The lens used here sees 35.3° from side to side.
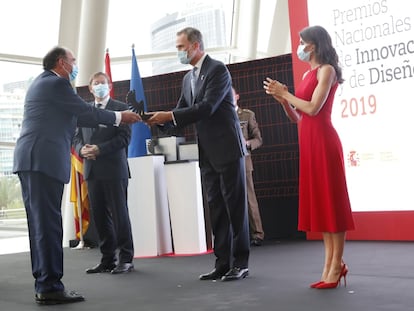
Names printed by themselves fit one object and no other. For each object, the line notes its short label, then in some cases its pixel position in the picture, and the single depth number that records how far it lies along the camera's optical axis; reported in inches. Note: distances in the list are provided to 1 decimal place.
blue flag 264.4
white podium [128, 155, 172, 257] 237.5
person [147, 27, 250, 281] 163.6
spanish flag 296.8
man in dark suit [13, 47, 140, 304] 145.6
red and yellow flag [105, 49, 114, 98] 288.4
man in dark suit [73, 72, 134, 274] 191.9
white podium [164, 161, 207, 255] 239.1
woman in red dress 141.2
